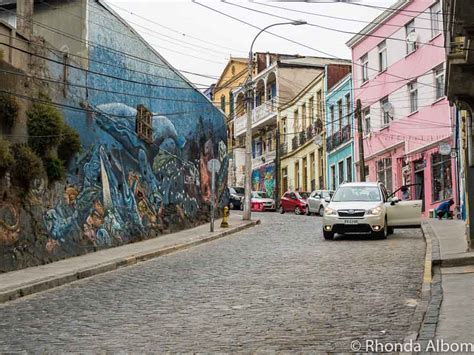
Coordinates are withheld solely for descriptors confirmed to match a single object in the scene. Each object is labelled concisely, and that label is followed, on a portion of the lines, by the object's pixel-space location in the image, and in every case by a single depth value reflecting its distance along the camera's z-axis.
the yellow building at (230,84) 56.80
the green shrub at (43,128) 14.47
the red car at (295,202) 34.34
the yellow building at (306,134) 41.83
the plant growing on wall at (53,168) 15.10
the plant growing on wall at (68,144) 15.60
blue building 37.38
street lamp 27.33
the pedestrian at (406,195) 29.97
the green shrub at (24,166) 13.84
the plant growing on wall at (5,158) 13.09
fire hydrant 23.97
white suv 17.19
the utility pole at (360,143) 30.02
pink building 28.30
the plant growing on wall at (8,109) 13.48
